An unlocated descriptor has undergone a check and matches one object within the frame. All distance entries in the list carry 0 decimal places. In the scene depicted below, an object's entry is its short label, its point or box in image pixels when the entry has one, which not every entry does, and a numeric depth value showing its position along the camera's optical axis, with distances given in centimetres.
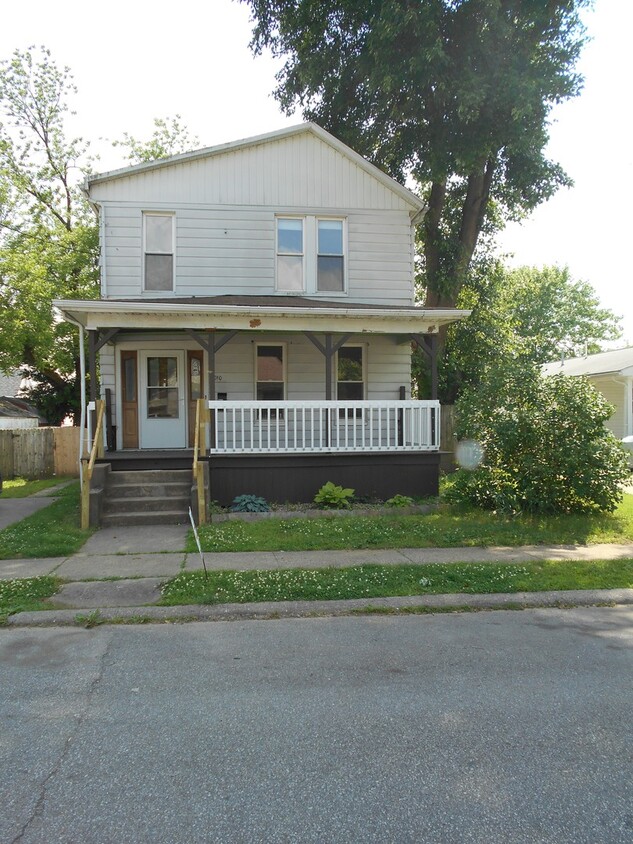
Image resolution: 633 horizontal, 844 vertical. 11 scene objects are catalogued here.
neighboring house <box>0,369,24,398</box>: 3460
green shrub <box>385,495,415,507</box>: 1011
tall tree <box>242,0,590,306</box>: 1405
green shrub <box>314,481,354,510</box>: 992
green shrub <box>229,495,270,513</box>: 959
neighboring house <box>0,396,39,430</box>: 2512
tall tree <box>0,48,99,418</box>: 1950
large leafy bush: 935
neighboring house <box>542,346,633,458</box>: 1981
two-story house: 1229
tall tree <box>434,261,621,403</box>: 1720
